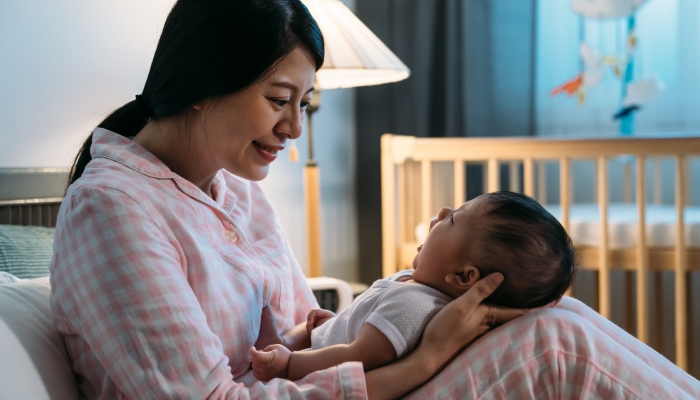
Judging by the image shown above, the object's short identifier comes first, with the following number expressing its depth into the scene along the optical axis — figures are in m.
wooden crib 2.05
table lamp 1.94
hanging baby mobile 2.54
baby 0.94
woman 0.83
